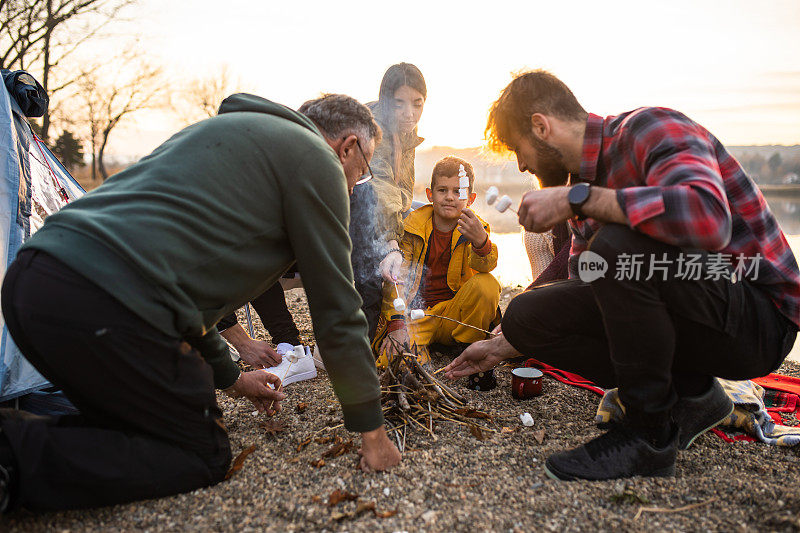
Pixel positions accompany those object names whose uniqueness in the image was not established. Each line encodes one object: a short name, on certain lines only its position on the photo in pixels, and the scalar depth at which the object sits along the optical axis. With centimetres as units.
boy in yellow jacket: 344
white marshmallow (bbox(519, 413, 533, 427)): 247
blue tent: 245
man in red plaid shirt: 176
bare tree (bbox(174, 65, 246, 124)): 2492
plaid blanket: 236
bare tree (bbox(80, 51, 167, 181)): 2158
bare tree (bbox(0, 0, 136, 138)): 1279
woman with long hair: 401
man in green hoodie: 161
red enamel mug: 275
